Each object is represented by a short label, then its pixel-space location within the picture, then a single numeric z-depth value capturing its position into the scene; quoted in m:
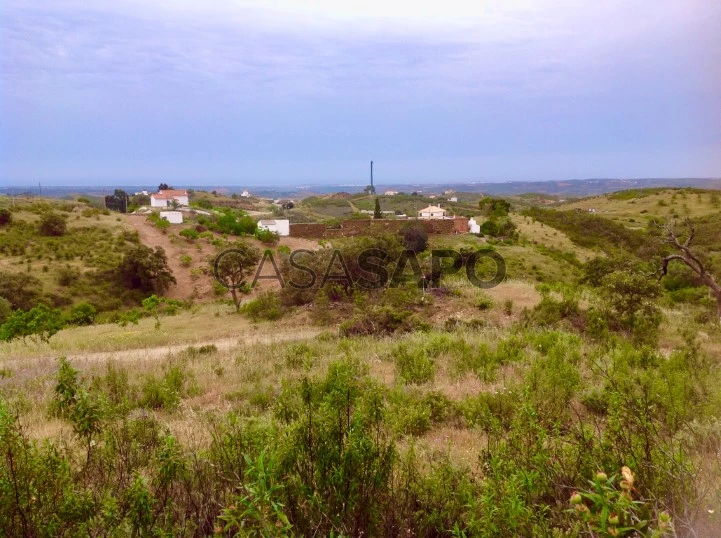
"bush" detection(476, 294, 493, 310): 13.46
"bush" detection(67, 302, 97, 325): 21.44
